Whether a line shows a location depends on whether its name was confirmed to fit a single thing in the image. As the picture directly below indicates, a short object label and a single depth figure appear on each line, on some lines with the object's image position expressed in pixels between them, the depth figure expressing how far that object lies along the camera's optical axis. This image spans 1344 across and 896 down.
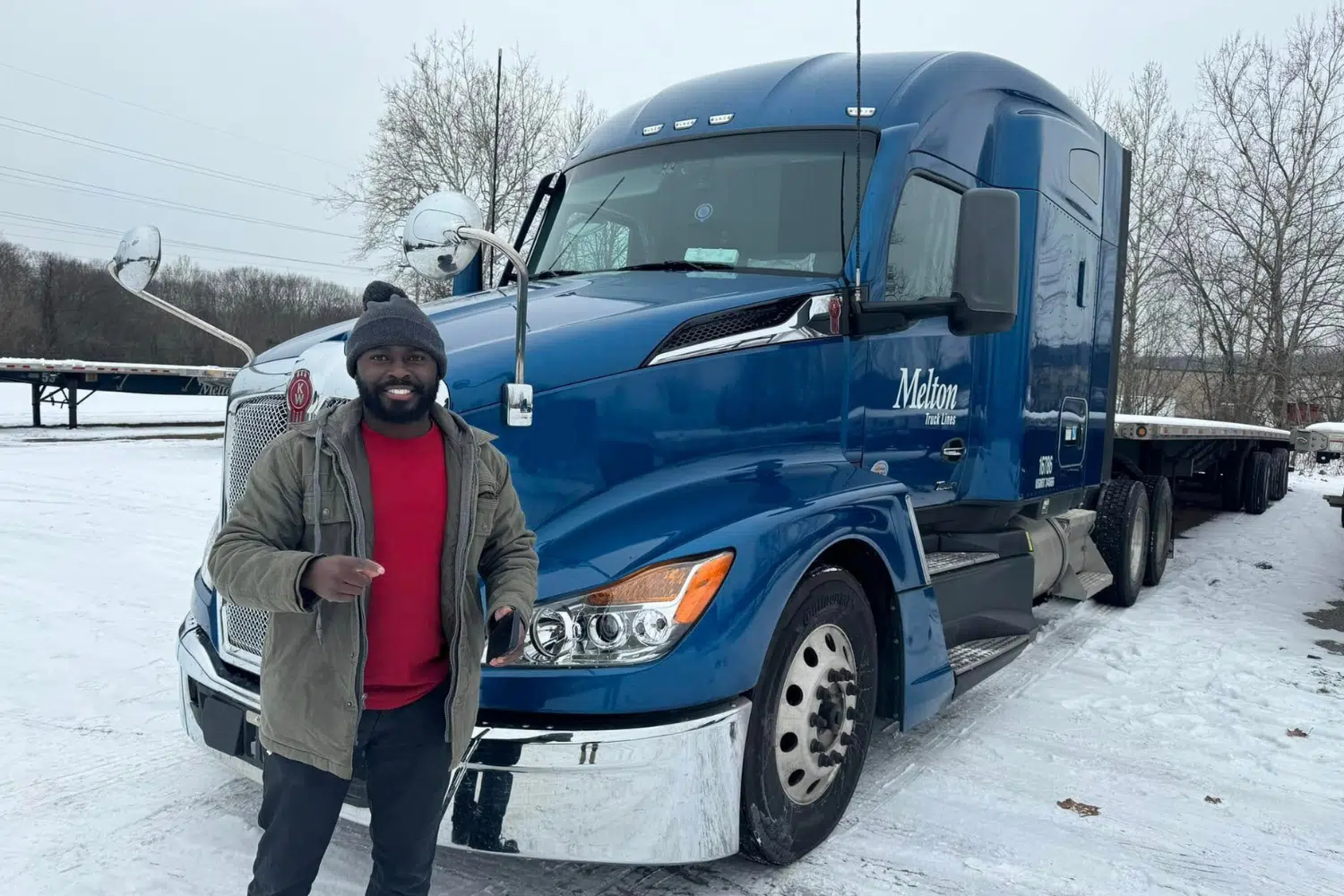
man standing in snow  2.02
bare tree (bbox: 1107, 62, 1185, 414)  27.77
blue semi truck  2.58
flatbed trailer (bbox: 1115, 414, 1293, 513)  7.92
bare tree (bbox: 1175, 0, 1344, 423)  25.91
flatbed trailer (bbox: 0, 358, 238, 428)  18.94
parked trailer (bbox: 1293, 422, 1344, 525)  9.23
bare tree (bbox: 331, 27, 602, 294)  23.58
